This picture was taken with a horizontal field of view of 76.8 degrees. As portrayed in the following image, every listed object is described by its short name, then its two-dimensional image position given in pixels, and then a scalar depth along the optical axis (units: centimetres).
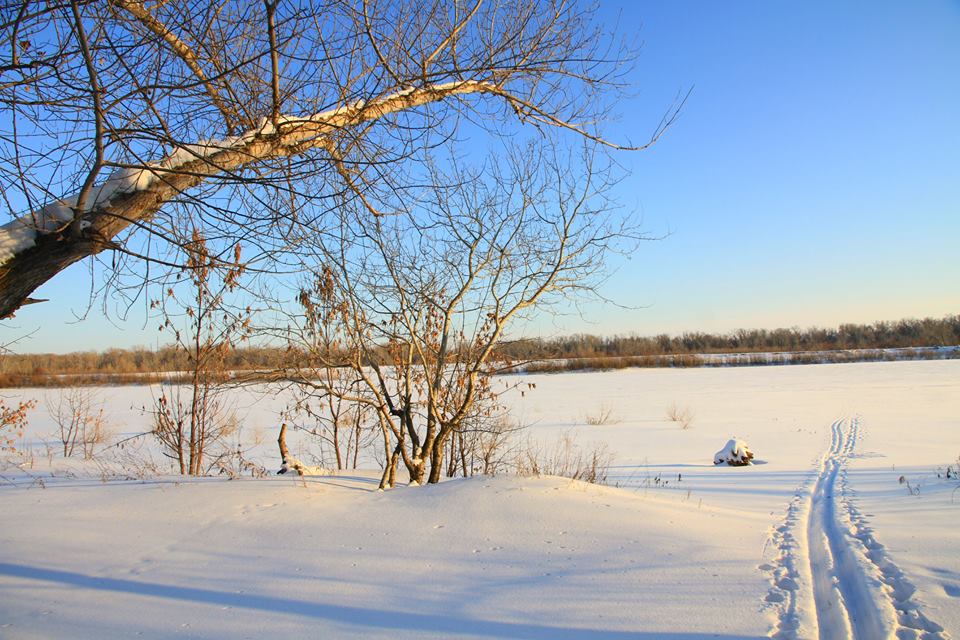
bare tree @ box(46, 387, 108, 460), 1380
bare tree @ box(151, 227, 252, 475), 1035
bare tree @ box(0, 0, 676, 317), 304
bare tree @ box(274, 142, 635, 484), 716
